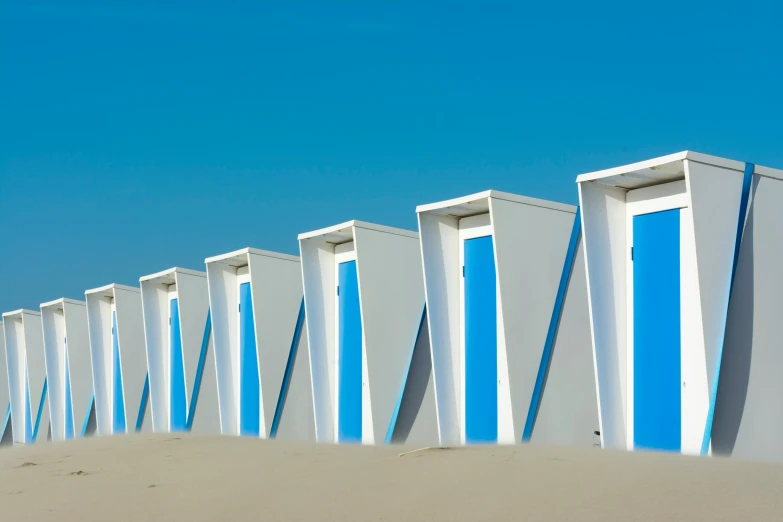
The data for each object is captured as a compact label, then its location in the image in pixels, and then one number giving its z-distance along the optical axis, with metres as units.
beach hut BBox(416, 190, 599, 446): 11.54
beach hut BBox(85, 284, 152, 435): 20.00
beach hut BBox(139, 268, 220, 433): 17.62
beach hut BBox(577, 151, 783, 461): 9.43
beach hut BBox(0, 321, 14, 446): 27.06
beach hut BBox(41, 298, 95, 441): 22.58
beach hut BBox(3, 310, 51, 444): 25.11
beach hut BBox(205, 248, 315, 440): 15.70
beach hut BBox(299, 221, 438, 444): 13.59
